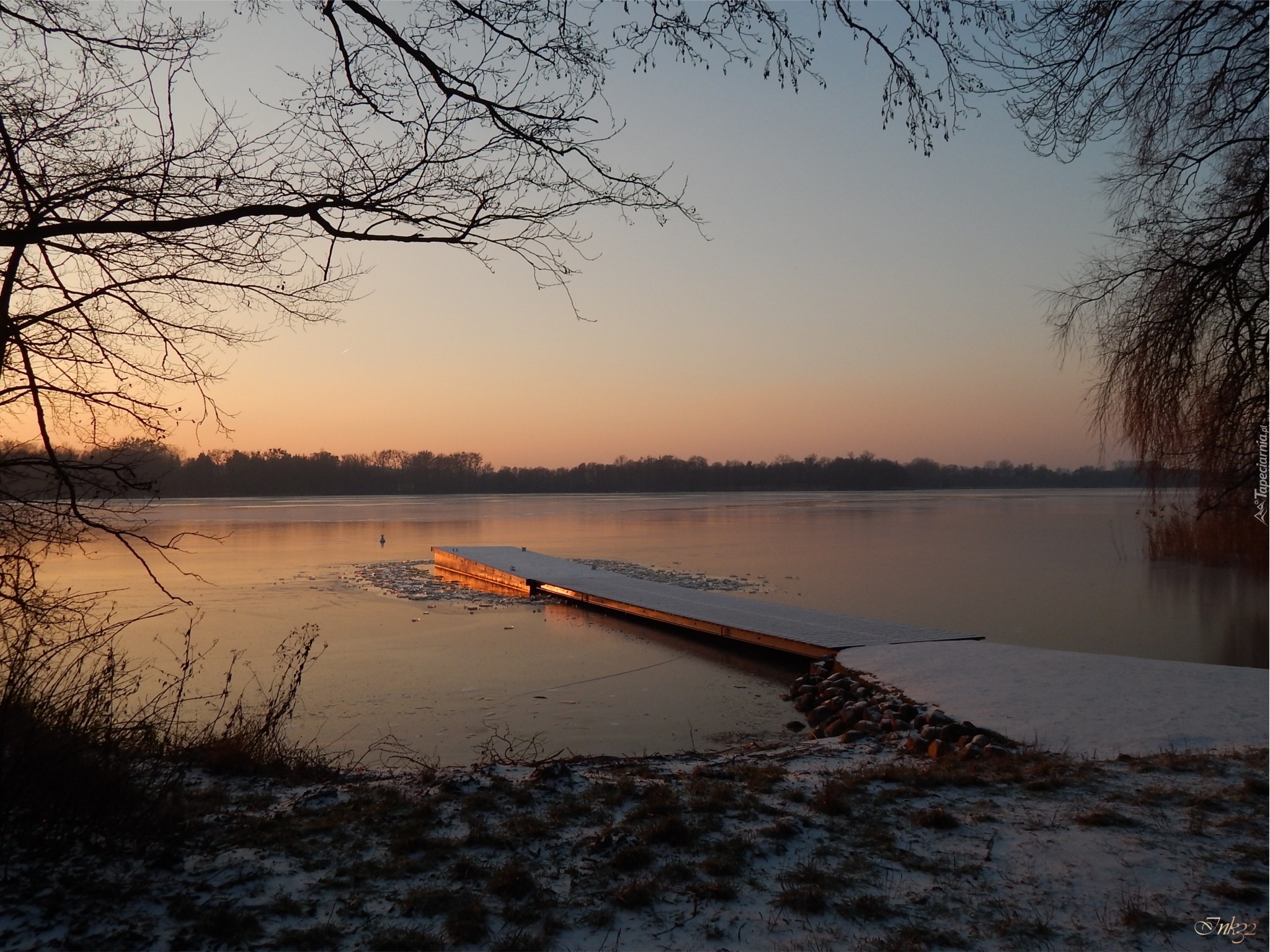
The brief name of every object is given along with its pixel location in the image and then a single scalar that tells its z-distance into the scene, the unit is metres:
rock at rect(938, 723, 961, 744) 6.21
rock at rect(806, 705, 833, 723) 7.72
